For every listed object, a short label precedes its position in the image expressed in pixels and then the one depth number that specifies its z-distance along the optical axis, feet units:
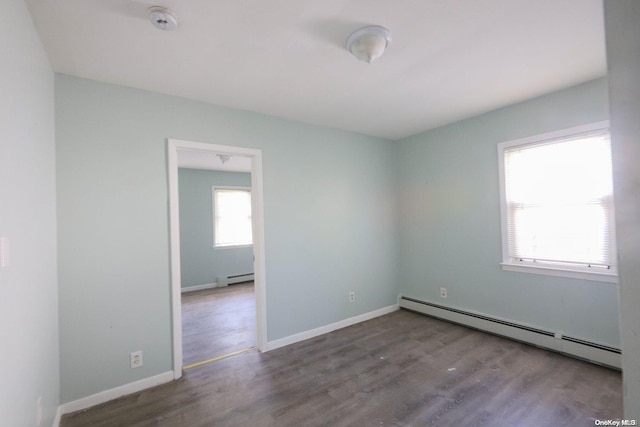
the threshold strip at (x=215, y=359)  8.95
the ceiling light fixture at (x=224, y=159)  15.72
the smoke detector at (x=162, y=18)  5.00
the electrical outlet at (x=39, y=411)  5.05
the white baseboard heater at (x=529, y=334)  8.17
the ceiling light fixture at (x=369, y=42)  5.73
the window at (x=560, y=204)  8.30
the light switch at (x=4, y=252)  3.70
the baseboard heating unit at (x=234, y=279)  19.94
